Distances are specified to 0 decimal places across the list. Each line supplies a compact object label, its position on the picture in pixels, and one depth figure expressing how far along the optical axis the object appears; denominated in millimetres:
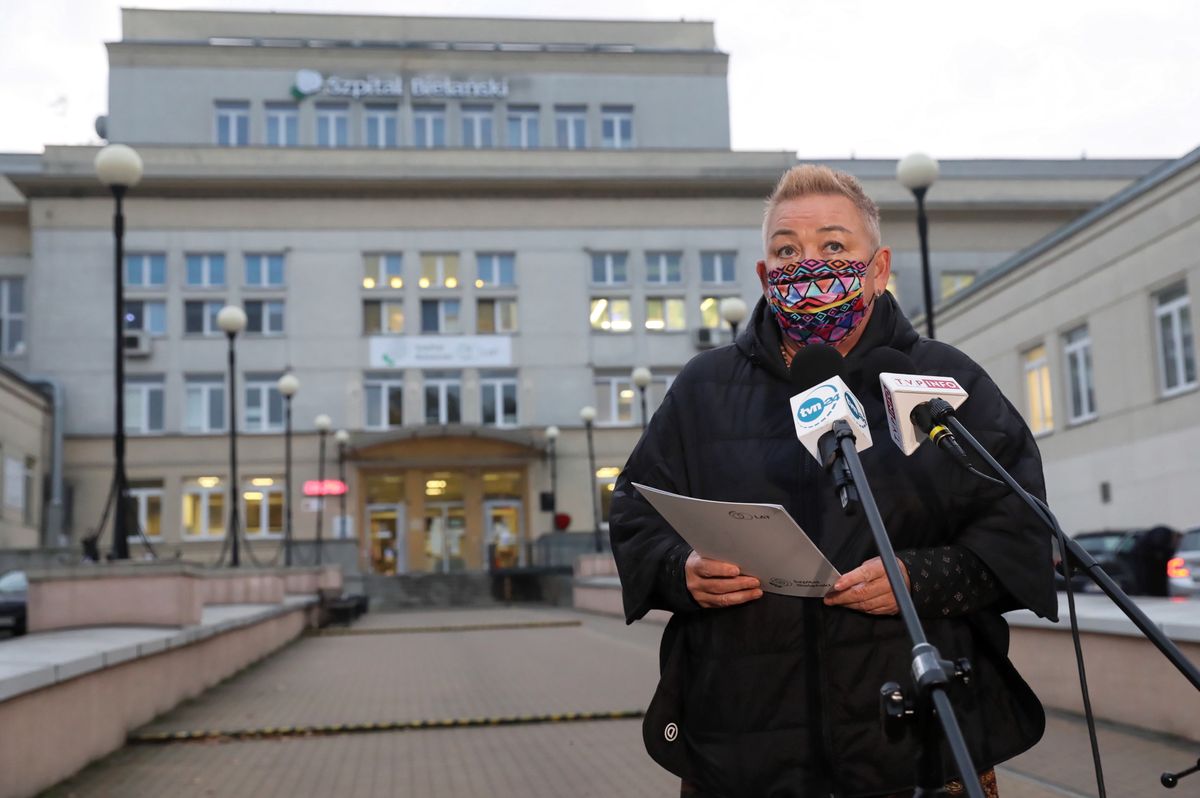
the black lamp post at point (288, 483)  35906
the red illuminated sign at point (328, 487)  49094
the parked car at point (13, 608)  23156
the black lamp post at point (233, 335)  25556
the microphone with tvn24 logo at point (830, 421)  2486
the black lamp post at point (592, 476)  39688
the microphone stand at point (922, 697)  1919
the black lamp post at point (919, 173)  14820
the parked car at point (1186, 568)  16469
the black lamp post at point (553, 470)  49375
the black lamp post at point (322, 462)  44719
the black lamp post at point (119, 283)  13594
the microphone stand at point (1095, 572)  2375
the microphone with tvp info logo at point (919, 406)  2631
